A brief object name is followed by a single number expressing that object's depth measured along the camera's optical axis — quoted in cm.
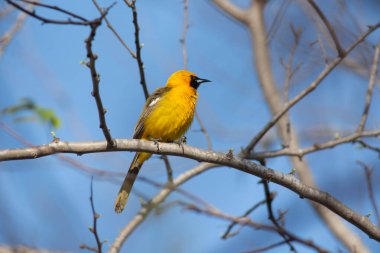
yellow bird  1028
